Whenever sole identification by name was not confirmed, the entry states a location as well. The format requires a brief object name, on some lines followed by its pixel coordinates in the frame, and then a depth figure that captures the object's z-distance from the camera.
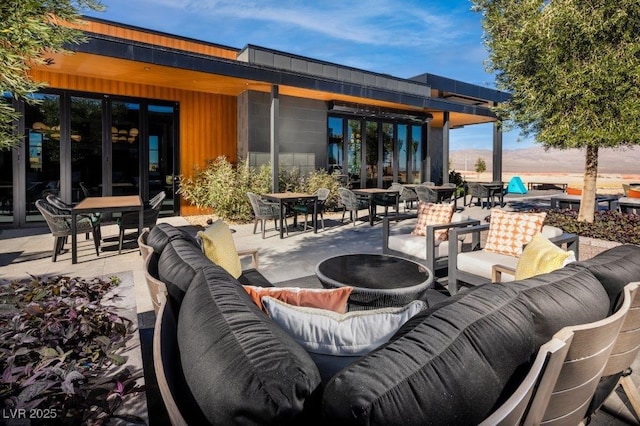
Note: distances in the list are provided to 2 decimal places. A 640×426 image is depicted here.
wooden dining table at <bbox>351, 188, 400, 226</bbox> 8.26
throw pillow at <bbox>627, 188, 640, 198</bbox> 10.08
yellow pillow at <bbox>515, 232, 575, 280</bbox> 2.21
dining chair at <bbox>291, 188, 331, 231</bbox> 7.37
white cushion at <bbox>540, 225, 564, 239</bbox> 3.68
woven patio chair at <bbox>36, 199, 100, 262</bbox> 5.06
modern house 8.06
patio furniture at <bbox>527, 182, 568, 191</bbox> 17.20
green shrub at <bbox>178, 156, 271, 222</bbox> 8.84
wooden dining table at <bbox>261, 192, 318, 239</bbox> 6.79
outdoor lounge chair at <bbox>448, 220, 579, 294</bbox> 3.44
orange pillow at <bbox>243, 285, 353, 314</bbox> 1.52
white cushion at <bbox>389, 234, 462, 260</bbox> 4.12
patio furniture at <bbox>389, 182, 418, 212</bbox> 9.96
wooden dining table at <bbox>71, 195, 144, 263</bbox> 4.96
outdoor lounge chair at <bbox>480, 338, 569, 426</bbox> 0.87
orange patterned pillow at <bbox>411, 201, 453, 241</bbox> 4.42
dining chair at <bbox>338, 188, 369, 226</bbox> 8.04
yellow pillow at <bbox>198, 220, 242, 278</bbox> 2.71
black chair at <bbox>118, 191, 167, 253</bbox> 5.74
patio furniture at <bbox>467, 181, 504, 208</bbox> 10.92
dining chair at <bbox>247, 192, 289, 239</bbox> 6.92
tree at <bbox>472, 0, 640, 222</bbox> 5.72
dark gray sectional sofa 0.84
